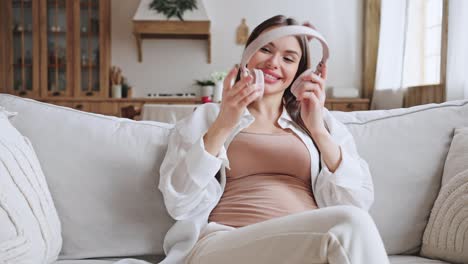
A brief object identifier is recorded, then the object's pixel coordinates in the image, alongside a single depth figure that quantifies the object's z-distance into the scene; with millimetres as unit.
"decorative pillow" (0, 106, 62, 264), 1065
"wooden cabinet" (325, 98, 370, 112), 5090
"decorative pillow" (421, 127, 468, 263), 1353
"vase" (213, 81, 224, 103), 5090
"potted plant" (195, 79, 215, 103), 5336
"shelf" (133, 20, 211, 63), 5254
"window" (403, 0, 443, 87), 4312
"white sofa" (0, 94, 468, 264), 1432
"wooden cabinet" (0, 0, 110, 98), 5461
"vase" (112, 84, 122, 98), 5371
